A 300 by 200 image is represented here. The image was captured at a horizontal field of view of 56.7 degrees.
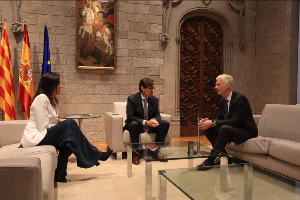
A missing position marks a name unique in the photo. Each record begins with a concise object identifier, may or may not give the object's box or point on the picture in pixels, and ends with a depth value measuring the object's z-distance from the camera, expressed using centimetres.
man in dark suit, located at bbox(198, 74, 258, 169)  311
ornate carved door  611
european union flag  465
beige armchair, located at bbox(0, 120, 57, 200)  135
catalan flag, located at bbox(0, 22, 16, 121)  439
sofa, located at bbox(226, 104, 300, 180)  267
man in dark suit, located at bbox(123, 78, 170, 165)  370
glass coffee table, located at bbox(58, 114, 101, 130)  380
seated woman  265
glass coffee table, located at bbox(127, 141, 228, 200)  241
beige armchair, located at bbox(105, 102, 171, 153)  379
